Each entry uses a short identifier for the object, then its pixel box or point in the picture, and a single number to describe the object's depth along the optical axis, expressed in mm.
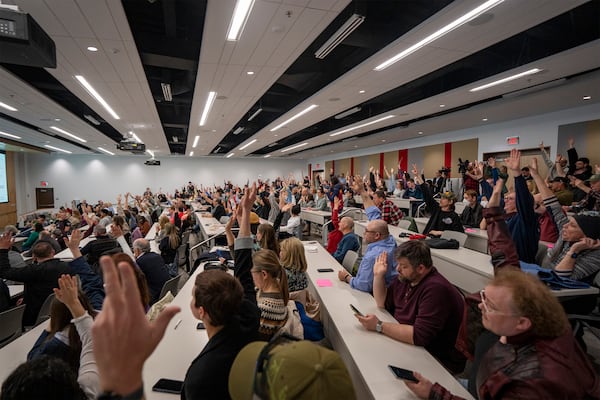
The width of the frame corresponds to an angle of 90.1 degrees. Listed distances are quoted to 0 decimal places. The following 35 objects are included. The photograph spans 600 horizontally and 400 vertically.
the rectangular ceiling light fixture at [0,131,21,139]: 11090
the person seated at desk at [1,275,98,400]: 973
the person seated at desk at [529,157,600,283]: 2645
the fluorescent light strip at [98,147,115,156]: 16125
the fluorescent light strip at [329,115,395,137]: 9148
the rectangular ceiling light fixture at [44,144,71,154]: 15196
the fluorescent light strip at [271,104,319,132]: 7680
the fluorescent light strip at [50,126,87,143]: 10172
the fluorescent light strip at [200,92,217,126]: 6551
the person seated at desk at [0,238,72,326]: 3113
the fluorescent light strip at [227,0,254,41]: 3118
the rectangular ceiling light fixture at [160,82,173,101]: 6138
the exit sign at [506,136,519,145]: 9328
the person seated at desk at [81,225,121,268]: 4809
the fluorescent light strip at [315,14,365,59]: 3262
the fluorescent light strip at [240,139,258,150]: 14008
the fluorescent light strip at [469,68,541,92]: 5272
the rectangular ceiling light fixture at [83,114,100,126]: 8633
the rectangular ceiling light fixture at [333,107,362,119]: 8206
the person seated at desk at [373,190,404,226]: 6160
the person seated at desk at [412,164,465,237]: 4941
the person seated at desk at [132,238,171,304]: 3566
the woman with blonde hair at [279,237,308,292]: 2697
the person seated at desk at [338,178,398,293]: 2744
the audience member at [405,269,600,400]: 1033
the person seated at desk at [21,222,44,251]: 6067
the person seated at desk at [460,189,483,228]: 5703
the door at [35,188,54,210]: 18366
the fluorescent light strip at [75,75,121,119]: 5359
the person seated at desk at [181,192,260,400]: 1223
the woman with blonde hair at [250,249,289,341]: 1901
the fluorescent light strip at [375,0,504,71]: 3199
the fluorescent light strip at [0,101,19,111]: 7074
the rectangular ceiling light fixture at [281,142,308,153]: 15193
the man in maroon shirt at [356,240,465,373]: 1882
